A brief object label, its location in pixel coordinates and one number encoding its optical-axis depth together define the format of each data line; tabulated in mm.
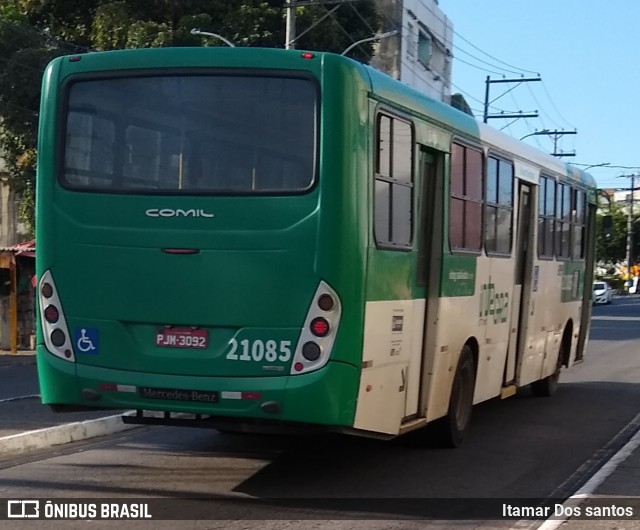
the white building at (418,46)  46441
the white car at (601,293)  63750
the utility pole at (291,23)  24703
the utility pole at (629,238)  93538
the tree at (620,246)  100850
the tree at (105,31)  29047
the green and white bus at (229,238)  7742
